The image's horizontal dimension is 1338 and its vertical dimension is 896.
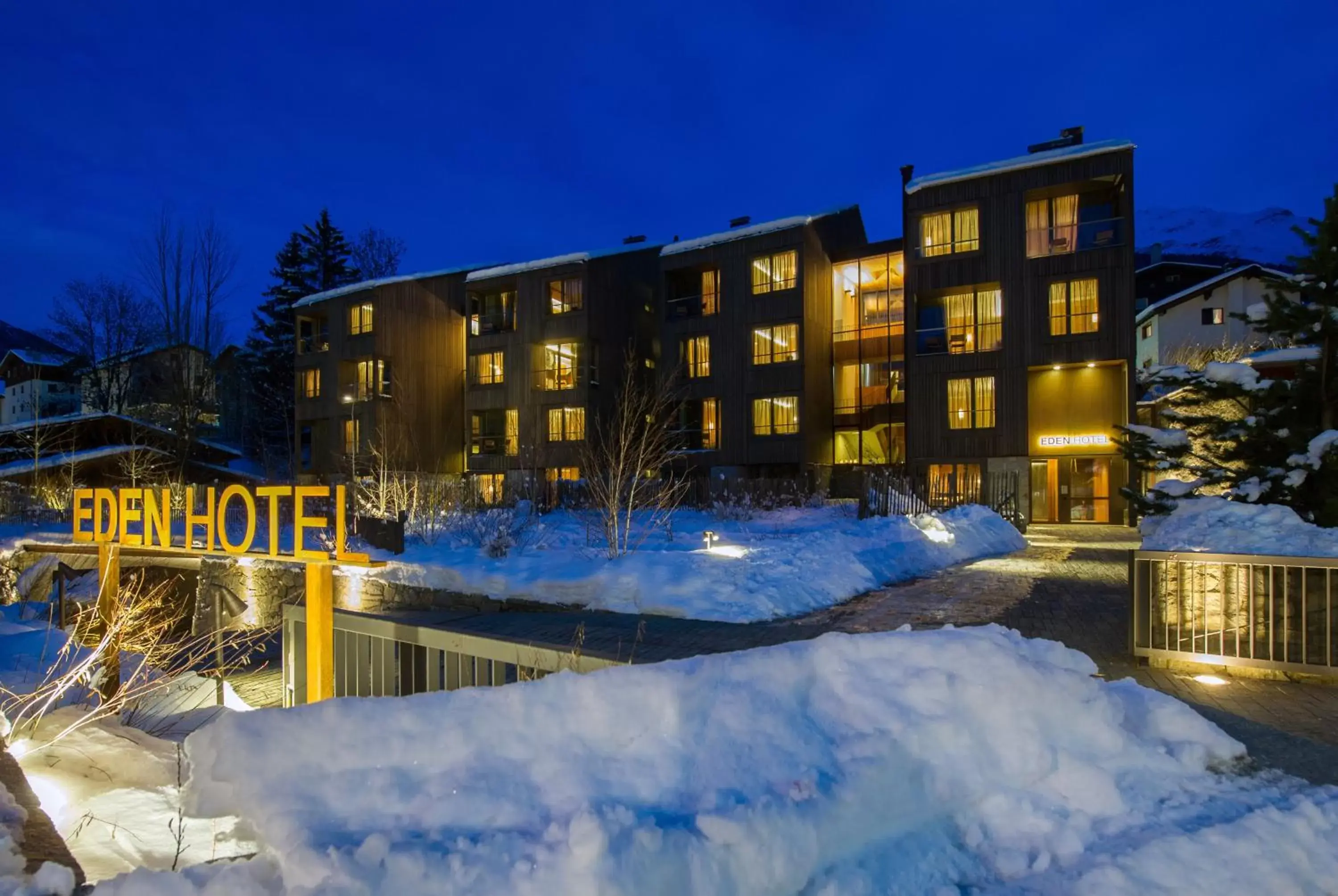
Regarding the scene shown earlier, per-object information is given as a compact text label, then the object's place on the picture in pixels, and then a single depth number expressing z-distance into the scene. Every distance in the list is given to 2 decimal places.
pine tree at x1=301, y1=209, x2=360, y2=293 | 50.09
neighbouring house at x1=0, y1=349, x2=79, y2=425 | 62.81
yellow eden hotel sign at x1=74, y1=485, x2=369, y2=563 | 7.47
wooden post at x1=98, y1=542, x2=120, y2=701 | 9.87
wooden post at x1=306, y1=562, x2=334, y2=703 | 5.88
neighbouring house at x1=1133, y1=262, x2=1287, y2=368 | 38.84
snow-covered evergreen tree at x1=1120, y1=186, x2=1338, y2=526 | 8.55
